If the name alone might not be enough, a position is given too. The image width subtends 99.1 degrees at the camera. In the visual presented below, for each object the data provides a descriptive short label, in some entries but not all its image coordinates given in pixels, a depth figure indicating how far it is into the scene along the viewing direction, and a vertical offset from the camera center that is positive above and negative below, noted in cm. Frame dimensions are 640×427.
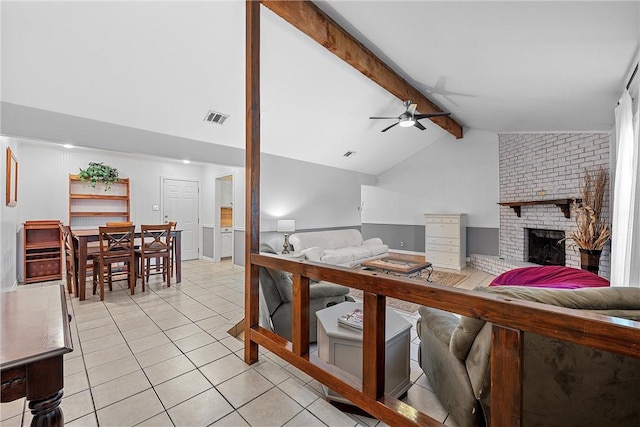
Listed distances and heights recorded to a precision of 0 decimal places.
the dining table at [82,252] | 353 -54
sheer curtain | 247 +8
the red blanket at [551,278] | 233 -62
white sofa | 523 -78
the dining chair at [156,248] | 415 -58
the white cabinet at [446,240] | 615 -67
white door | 637 +5
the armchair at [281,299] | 258 -86
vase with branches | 411 -21
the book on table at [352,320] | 182 -75
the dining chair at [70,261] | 381 -73
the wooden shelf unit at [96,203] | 529 +16
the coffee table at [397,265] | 419 -89
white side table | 180 -95
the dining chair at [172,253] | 459 -72
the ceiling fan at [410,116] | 396 +142
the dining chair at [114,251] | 364 -57
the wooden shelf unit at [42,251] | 444 -68
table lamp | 522 -31
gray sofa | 112 -68
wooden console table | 76 -42
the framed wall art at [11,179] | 345 +42
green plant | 521 +71
